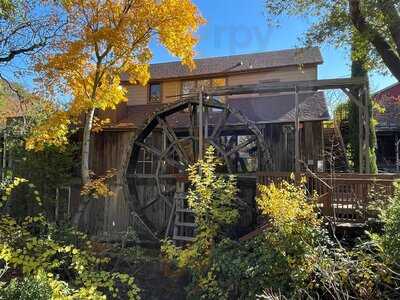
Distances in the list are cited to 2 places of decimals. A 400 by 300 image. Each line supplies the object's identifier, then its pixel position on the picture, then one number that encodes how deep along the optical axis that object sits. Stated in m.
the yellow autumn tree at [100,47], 9.60
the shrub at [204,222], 6.86
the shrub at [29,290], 3.47
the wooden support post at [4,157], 12.24
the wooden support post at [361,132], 8.55
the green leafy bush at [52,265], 3.78
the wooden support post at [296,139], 8.37
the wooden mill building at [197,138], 11.42
